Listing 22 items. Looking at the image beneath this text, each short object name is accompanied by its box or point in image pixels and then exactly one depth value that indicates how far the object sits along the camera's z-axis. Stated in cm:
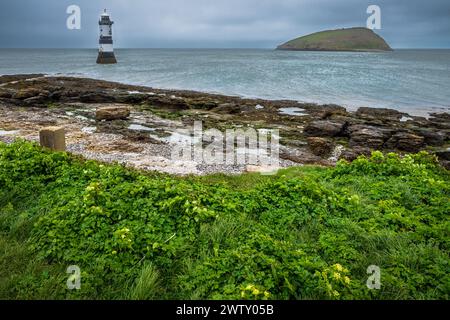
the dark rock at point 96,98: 2986
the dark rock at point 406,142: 1827
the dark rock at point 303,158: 1495
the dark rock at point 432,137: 1972
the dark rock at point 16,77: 4532
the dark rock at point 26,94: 2762
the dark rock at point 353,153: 1585
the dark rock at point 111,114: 2088
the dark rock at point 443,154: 1665
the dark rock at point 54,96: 2916
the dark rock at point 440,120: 2398
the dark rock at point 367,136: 1827
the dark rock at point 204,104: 2866
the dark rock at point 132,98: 3002
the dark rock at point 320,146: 1671
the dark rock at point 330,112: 2578
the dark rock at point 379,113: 2698
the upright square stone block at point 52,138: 995
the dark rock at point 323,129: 1992
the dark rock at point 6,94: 2841
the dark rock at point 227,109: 2702
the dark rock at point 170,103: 2786
